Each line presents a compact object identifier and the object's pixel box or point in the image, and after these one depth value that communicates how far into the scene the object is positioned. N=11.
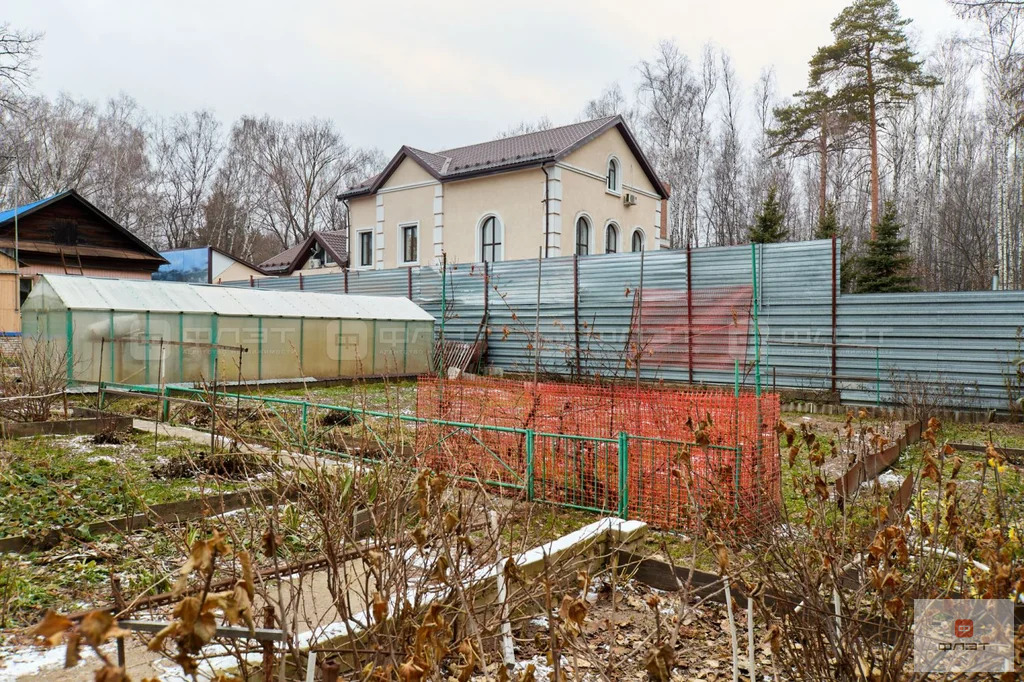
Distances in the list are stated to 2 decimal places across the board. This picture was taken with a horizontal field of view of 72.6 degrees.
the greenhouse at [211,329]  14.77
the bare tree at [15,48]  19.83
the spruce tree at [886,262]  23.38
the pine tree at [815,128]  29.69
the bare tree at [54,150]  39.22
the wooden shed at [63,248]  23.69
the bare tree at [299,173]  51.25
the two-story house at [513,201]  24.66
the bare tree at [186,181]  49.88
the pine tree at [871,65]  27.50
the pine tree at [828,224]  25.52
